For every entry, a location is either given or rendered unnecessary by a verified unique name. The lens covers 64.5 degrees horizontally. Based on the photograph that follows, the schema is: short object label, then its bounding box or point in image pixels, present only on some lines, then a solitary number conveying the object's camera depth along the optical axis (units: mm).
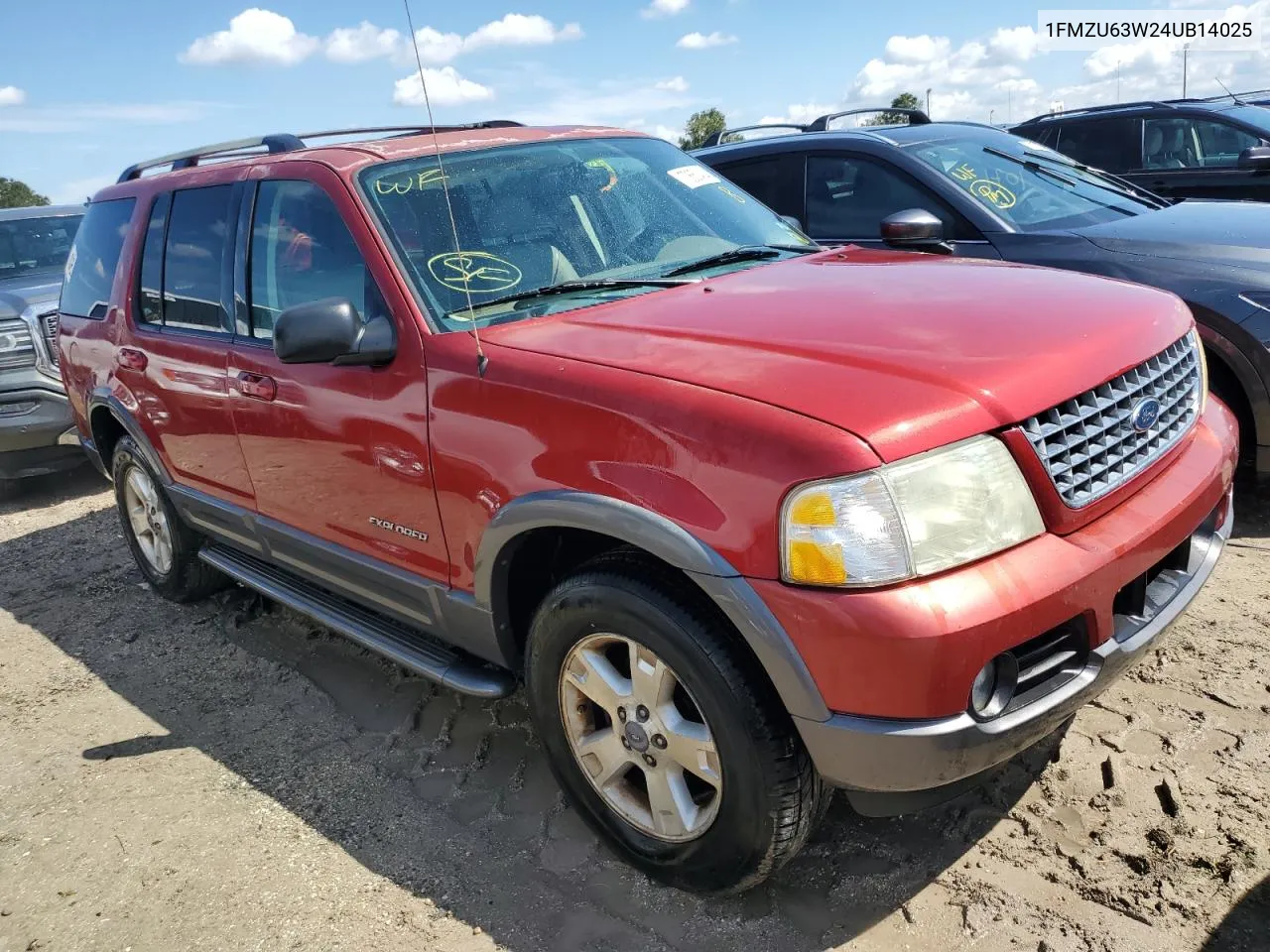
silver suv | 6988
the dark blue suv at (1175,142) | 7457
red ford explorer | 1988
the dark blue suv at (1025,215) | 4188
